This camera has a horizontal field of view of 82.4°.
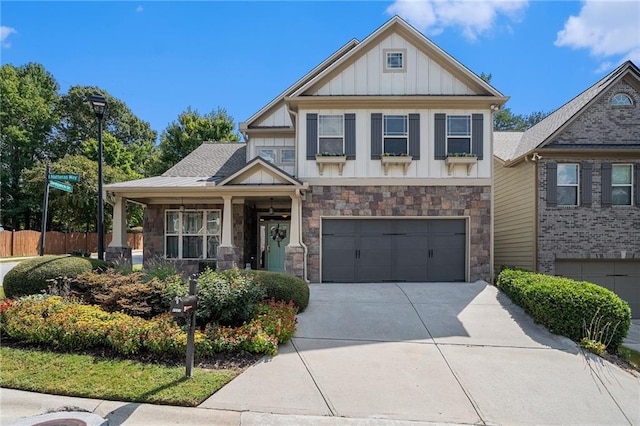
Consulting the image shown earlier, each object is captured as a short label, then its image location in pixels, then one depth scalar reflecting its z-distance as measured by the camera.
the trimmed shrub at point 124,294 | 6.93
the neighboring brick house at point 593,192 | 11.37
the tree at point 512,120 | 39.69
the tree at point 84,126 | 35.56
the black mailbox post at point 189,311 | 4.89
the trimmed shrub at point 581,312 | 7.01
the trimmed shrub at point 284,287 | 7.79
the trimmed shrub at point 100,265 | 8.60
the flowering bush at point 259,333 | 5.86
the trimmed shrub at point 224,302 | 6.46
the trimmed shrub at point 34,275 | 7.73
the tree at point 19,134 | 31.73
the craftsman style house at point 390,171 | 11.21
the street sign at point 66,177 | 10.51
